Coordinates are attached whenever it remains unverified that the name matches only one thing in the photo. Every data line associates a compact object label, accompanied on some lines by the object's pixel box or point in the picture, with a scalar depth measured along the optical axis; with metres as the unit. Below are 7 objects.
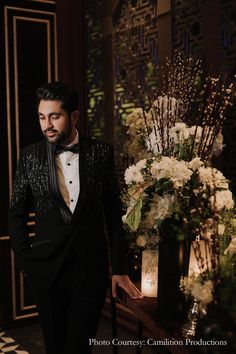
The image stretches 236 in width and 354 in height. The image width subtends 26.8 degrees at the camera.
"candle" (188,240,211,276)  1.96
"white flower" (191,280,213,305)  1.44
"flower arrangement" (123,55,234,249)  1.86
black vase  1.96
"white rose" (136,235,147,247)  2.10
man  2.20
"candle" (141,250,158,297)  2.21
